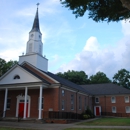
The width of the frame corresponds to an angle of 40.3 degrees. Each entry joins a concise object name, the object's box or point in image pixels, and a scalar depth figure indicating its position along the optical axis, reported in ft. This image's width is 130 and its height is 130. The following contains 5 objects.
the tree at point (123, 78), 234.79
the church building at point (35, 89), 78.84
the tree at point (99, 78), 224.84
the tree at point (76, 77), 217.36
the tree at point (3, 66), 139.03
